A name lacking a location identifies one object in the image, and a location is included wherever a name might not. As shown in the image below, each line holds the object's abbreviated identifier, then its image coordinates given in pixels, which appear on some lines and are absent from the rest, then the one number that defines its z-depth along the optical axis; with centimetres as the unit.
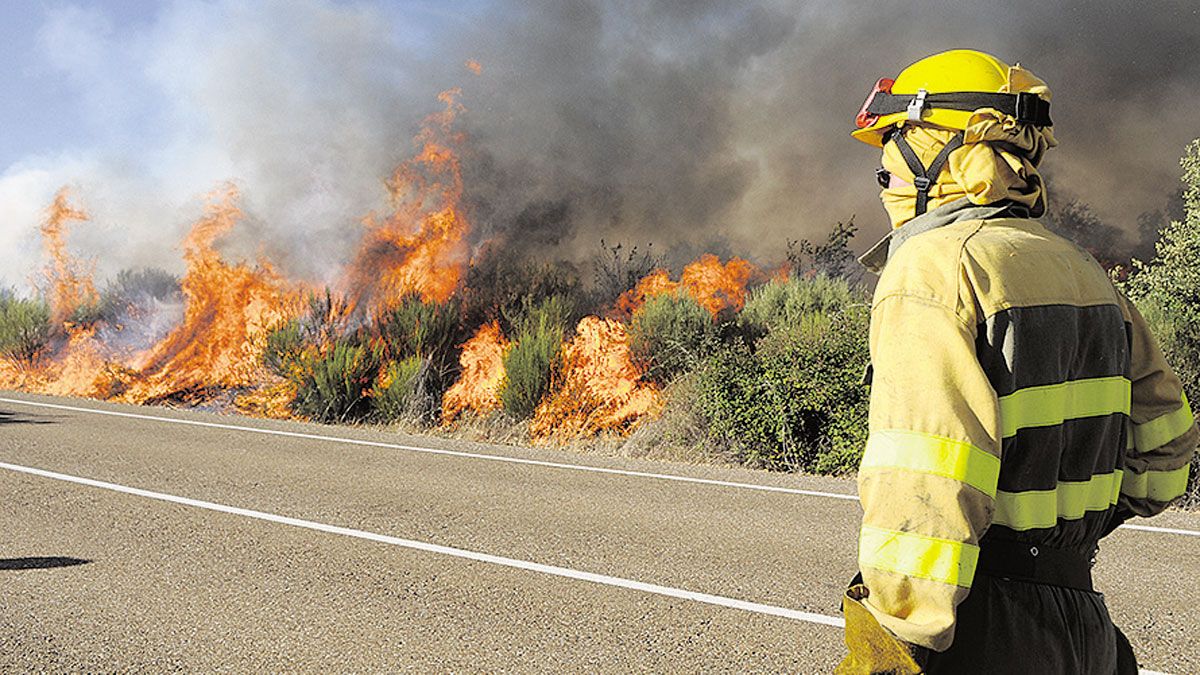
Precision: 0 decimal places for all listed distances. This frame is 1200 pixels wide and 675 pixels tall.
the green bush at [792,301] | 1322
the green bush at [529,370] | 1261
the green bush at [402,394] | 1322
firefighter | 163
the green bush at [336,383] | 1361
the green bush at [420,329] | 1445
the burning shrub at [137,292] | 1859
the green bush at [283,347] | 1438
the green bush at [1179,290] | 917
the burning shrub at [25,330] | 1833
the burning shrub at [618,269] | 1575
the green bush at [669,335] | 1236
